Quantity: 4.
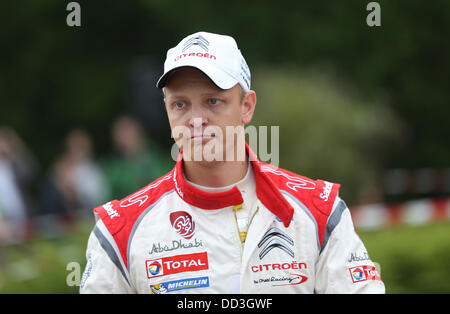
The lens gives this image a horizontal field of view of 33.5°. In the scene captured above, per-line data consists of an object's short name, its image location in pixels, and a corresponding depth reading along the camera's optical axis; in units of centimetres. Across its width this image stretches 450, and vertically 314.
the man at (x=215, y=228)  344
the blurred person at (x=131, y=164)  1052
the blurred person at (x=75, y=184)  1088
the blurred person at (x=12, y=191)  1028
